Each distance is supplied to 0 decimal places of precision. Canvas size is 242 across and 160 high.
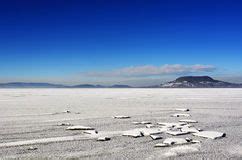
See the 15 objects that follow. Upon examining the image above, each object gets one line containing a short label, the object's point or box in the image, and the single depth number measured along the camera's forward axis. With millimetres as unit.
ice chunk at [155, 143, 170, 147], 5568
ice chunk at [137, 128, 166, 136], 6784
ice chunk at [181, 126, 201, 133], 7034
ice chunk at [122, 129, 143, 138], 6527
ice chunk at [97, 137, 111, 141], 6162
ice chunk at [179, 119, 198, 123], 9013
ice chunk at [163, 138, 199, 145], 5770
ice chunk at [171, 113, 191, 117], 10623
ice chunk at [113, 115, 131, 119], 9824
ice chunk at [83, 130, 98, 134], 7018
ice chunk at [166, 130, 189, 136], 6666
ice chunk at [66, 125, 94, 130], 7492
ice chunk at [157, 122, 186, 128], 7963
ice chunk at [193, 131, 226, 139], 6495
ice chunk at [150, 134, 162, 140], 6265
